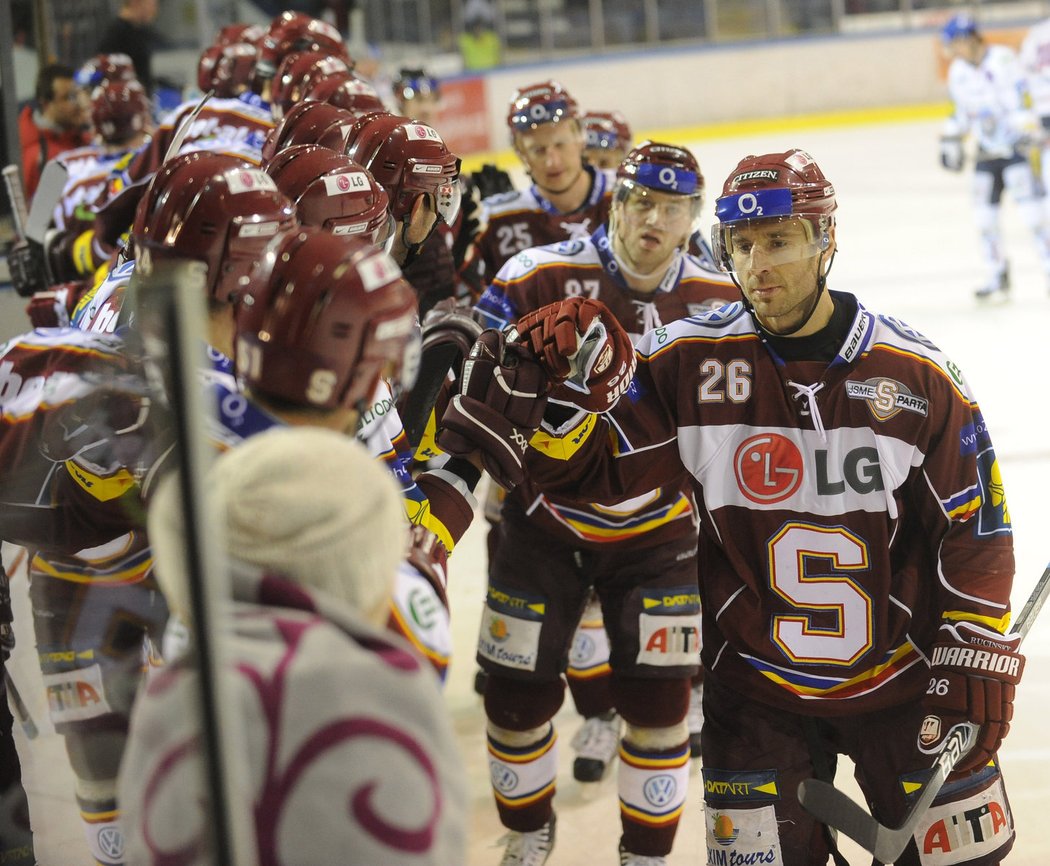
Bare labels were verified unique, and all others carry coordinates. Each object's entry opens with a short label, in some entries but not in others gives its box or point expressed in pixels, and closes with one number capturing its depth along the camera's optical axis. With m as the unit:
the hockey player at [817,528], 4.08
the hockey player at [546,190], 7.61
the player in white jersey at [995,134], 16.06
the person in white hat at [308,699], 2.09
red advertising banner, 29.47
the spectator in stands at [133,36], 14.97
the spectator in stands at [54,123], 12.83
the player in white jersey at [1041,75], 16.72
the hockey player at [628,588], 5.74
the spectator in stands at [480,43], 31.02
